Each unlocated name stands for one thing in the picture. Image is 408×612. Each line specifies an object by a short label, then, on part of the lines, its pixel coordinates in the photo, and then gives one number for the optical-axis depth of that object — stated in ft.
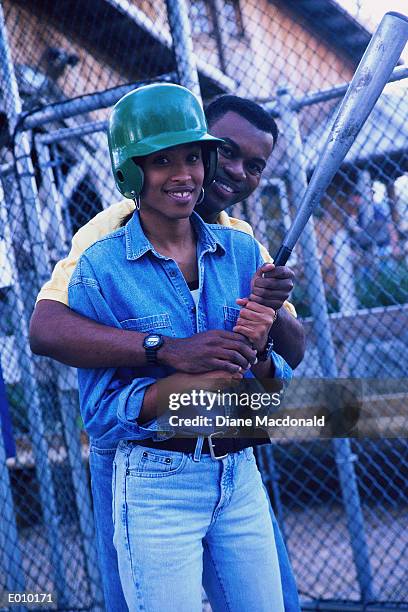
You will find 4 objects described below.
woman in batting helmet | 11.54
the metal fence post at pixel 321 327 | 23.89
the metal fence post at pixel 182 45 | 21.56
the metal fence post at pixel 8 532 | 24.02
